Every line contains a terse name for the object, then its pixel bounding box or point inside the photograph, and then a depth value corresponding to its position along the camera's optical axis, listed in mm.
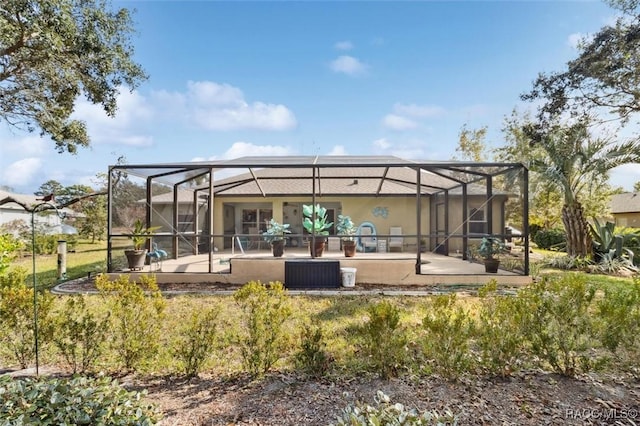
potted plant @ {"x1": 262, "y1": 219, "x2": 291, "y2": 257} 9664
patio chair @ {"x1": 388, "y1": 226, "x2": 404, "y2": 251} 13812
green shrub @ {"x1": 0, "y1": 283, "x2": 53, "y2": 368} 3621
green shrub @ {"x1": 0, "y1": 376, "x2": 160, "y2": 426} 2186
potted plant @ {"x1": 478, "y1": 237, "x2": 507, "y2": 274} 8867
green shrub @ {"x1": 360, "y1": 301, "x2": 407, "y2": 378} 3258
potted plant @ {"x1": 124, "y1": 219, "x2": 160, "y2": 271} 9031
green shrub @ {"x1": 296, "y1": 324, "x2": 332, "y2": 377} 3373
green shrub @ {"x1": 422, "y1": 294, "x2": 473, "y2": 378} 3139
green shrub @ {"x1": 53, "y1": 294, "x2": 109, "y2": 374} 3428
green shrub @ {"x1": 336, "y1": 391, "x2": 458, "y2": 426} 1927
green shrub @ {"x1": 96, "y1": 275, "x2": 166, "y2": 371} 3451
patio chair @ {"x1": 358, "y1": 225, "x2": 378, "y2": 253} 13305
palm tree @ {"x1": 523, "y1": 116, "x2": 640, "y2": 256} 10867
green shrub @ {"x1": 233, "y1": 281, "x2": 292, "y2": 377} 3434
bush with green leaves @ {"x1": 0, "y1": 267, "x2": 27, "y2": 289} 3958
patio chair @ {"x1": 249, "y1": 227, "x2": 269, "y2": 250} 13805
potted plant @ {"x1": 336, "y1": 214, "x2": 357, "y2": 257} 11586
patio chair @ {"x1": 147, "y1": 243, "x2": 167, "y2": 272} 9188
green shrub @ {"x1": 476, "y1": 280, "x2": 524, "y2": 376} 3193
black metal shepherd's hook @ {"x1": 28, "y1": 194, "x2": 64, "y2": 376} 3358
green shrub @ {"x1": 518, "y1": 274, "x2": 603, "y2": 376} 3184
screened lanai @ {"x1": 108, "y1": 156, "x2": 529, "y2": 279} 8961
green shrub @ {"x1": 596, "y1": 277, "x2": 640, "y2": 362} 3083
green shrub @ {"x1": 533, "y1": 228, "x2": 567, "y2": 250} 17203
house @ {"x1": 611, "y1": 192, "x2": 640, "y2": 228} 26666
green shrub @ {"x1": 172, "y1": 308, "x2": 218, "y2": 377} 3398
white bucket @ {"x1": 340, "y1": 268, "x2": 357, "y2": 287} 8227
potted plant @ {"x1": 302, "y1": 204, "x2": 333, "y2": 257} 8783
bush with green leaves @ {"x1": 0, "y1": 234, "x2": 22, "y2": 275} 5618
